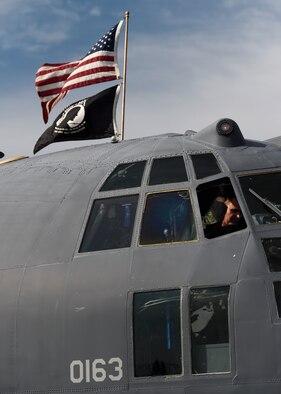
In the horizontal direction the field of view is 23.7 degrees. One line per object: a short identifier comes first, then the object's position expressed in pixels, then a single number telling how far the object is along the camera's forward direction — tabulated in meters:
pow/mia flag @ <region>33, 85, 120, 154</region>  16.39
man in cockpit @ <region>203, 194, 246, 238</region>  9.73
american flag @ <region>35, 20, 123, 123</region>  18.23
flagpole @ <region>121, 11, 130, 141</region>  16.03
